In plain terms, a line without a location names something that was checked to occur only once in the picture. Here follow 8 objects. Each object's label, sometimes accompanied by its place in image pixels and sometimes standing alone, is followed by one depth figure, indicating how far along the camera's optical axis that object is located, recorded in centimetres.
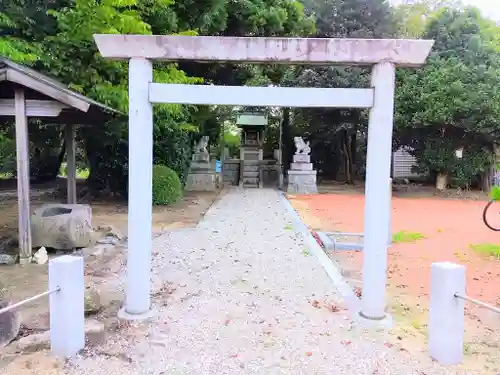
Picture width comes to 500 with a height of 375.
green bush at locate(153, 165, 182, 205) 1275
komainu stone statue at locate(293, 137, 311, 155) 1866
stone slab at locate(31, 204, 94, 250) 673
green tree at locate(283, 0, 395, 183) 1806
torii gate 410
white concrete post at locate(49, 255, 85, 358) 348
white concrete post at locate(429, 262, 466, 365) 352
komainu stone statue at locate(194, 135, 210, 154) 1933
